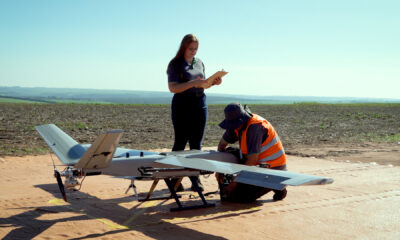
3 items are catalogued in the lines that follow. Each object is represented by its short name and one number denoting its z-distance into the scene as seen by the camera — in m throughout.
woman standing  7.35
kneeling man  6.83
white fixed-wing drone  5.29
